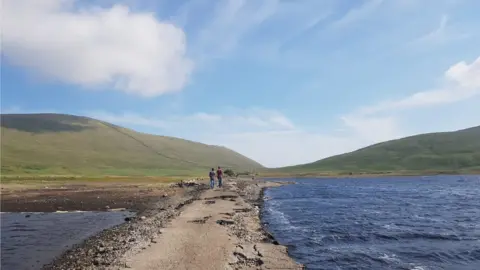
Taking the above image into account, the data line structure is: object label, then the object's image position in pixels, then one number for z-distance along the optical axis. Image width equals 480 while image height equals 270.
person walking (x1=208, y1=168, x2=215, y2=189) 59.89
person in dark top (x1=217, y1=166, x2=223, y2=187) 62.90
